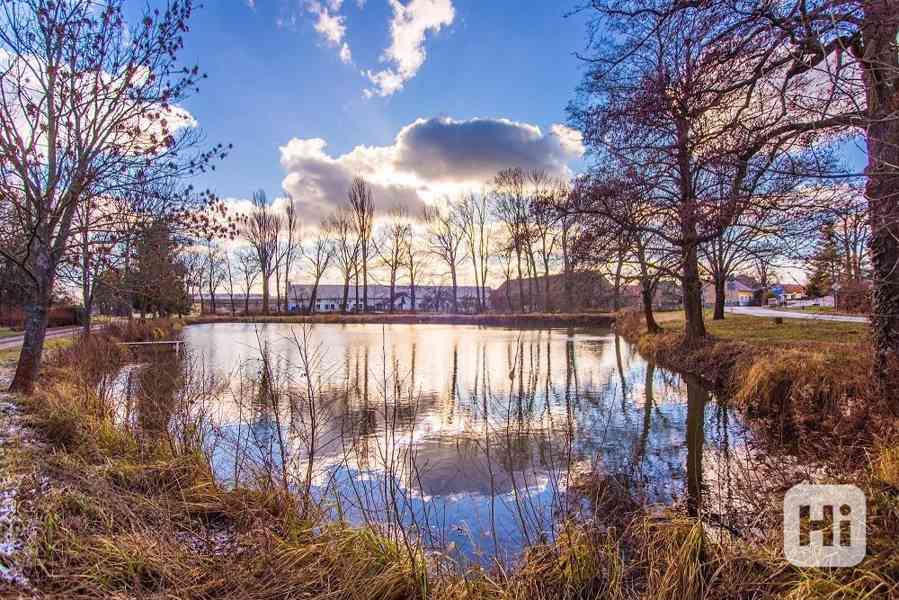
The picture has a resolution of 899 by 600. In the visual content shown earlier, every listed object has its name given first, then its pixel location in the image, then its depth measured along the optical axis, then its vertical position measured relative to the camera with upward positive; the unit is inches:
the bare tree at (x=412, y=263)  1862.7 +151.1
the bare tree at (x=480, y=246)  1785.2 +204.0
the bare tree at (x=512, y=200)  1605.7 +342.6
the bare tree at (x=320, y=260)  1856.5 +168.5
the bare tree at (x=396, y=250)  1849.2 +201.7
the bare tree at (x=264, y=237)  1859.0 +268.2
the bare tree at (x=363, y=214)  1781.5 +334.7
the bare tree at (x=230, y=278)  2137.1 +124.7
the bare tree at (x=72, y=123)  221.1 +97.3
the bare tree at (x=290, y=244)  1868.8 +240.4
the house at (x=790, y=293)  1611.7 -4.6
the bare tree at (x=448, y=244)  1804.9 +214.6
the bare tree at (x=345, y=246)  1831.9 +221.5
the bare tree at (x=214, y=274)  1999.3 +139.2
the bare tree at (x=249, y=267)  1925.0 +153.0
